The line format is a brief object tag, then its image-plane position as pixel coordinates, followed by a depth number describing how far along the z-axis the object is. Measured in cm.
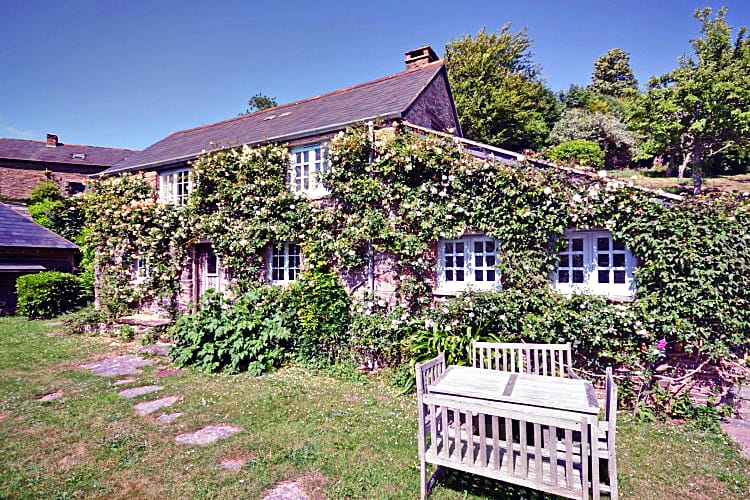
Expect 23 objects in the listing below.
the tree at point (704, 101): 1762
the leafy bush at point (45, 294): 1434
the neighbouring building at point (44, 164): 3206
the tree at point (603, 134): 2919
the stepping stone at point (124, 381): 718
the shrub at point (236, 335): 778
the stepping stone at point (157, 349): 918
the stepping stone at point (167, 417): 544
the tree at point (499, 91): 2859
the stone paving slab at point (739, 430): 471
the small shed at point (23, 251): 1565
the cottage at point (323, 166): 639
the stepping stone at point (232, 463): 418
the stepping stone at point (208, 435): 482
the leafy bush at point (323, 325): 796
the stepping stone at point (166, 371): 765
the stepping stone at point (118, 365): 786
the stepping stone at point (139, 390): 656
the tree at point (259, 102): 4981
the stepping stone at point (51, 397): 627
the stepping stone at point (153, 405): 583
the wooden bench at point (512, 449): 304
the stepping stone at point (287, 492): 367
